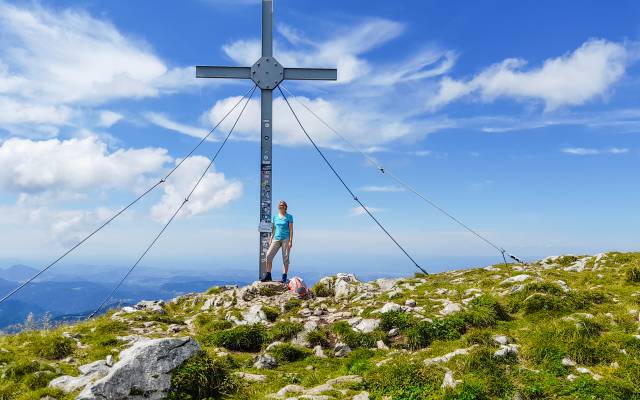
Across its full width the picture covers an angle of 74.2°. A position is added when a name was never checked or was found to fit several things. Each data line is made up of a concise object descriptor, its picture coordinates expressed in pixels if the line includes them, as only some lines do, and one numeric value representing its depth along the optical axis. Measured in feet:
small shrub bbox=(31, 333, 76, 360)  35.83
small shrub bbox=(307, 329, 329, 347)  40.42
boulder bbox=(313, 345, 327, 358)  37.42
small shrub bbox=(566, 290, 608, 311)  39.34
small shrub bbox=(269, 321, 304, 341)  41.60
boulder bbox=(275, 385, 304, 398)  27.88
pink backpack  59.72
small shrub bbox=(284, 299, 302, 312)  52.55
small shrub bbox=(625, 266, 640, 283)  48.44
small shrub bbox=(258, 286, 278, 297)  59.00
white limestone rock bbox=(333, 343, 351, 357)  37.01
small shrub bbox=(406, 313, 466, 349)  36.58
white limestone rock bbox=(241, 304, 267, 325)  47.78
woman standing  62.34
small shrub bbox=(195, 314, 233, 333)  45.55
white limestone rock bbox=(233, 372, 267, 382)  31.24
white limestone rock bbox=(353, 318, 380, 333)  41.04
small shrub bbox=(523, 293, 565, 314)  39.24
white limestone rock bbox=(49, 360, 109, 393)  27.86
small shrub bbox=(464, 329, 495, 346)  33.27
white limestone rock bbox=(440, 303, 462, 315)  42.18
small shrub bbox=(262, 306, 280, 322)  48.75
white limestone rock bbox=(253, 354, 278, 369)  34.73
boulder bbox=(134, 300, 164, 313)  56.04
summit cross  65.16
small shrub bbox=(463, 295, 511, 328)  38.42
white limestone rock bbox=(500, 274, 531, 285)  50.17
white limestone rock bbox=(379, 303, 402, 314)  43.11
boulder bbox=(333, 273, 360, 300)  59.00
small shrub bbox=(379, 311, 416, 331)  39.76
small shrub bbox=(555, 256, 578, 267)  68.06
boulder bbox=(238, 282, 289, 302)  57.98
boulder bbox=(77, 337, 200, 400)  25.12
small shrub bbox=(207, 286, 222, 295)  64.64
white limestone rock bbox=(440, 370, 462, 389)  26.39
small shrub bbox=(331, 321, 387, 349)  38.47
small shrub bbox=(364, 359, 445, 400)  26.23
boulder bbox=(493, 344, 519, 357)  30.49
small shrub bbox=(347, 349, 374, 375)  31.86
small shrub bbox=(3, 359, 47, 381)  29.48
